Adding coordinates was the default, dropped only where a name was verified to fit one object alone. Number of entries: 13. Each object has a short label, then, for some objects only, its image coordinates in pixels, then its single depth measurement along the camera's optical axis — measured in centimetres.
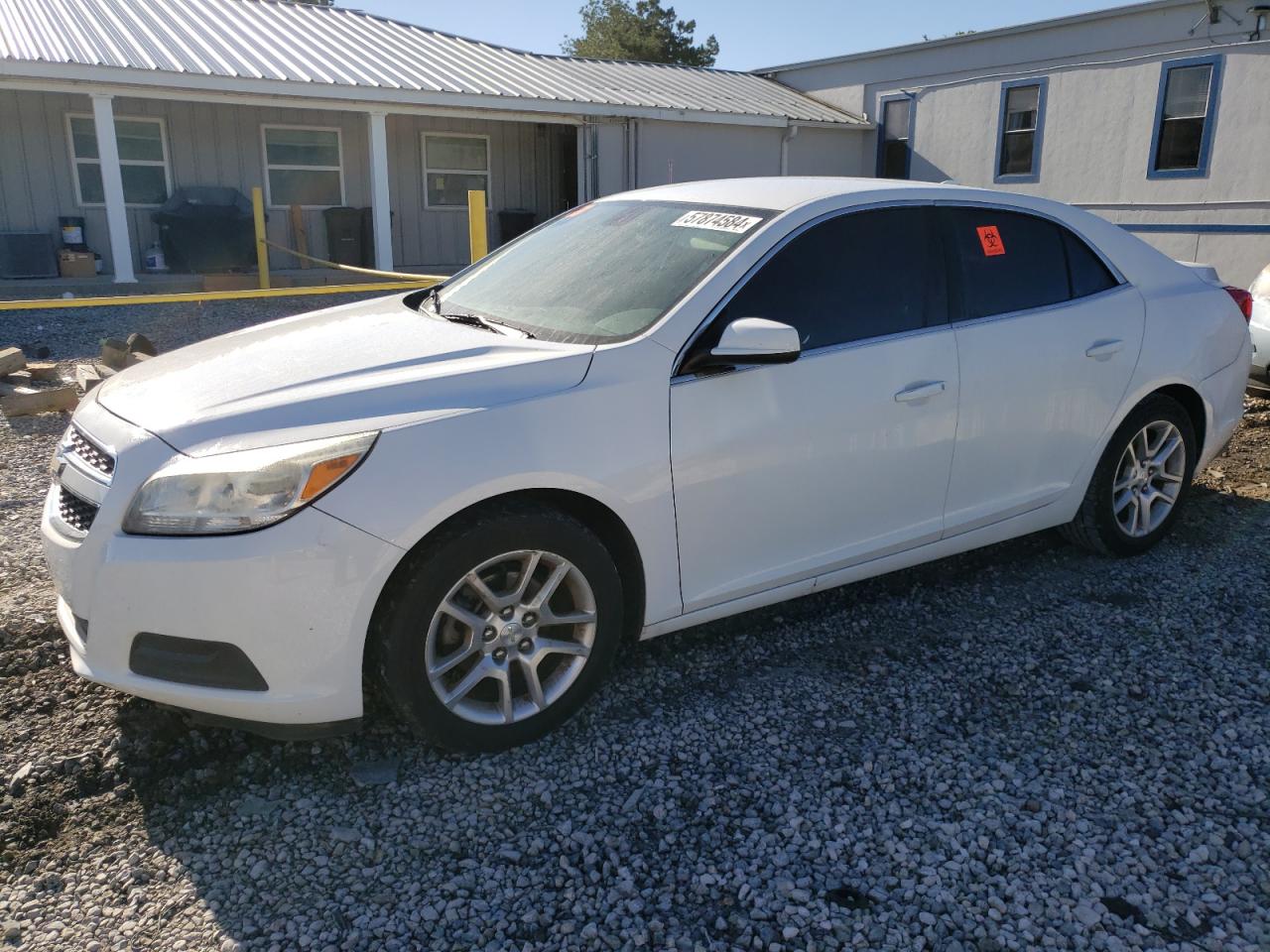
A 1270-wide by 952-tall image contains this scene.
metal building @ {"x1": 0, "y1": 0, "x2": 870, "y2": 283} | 1404
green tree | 5128
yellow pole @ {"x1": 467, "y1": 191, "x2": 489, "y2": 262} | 931
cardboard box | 1477
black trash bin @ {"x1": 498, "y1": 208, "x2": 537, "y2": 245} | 1875
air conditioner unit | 1443
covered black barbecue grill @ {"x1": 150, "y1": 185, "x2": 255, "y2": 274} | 1543
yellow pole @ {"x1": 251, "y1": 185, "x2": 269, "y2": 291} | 1449
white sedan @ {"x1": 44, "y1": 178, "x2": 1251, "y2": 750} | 266
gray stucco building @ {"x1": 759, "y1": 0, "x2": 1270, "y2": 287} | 1421
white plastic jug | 1566
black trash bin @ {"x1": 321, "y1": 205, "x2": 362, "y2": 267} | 1695
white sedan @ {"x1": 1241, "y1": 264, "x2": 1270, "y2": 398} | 750
